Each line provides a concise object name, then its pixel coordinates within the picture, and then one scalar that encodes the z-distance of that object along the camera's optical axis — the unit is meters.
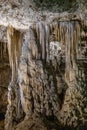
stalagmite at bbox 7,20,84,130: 5.97
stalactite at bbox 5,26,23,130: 6.39
